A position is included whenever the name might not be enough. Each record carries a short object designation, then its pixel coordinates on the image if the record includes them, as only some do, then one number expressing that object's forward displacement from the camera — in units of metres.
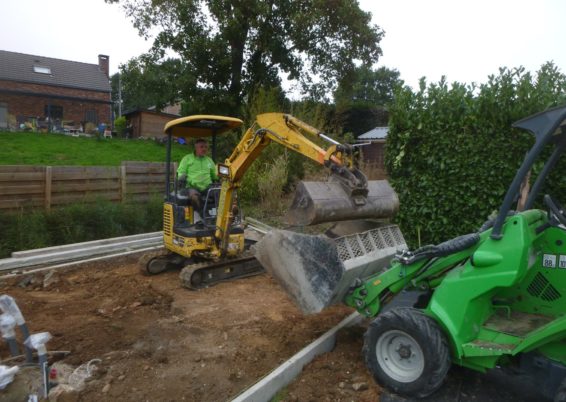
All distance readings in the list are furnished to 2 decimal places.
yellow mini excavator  4.74
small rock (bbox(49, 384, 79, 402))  3.52
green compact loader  3.37
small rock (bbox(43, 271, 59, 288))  6.69
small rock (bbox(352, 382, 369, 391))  3.90
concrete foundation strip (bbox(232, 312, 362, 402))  3.55
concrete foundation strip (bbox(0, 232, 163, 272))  7.30
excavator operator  7.29
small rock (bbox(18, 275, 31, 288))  6.63
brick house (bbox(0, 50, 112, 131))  31.28
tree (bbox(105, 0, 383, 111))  18.03
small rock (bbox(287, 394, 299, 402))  3.72
